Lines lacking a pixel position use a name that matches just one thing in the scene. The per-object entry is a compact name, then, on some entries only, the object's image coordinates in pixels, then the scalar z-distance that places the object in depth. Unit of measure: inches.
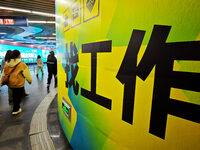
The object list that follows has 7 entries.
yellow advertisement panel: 21.3
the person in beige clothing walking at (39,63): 284.4
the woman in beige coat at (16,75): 94.9
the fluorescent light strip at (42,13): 193.9
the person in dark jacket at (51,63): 167.2
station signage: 179.2
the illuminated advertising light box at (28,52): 535.4
